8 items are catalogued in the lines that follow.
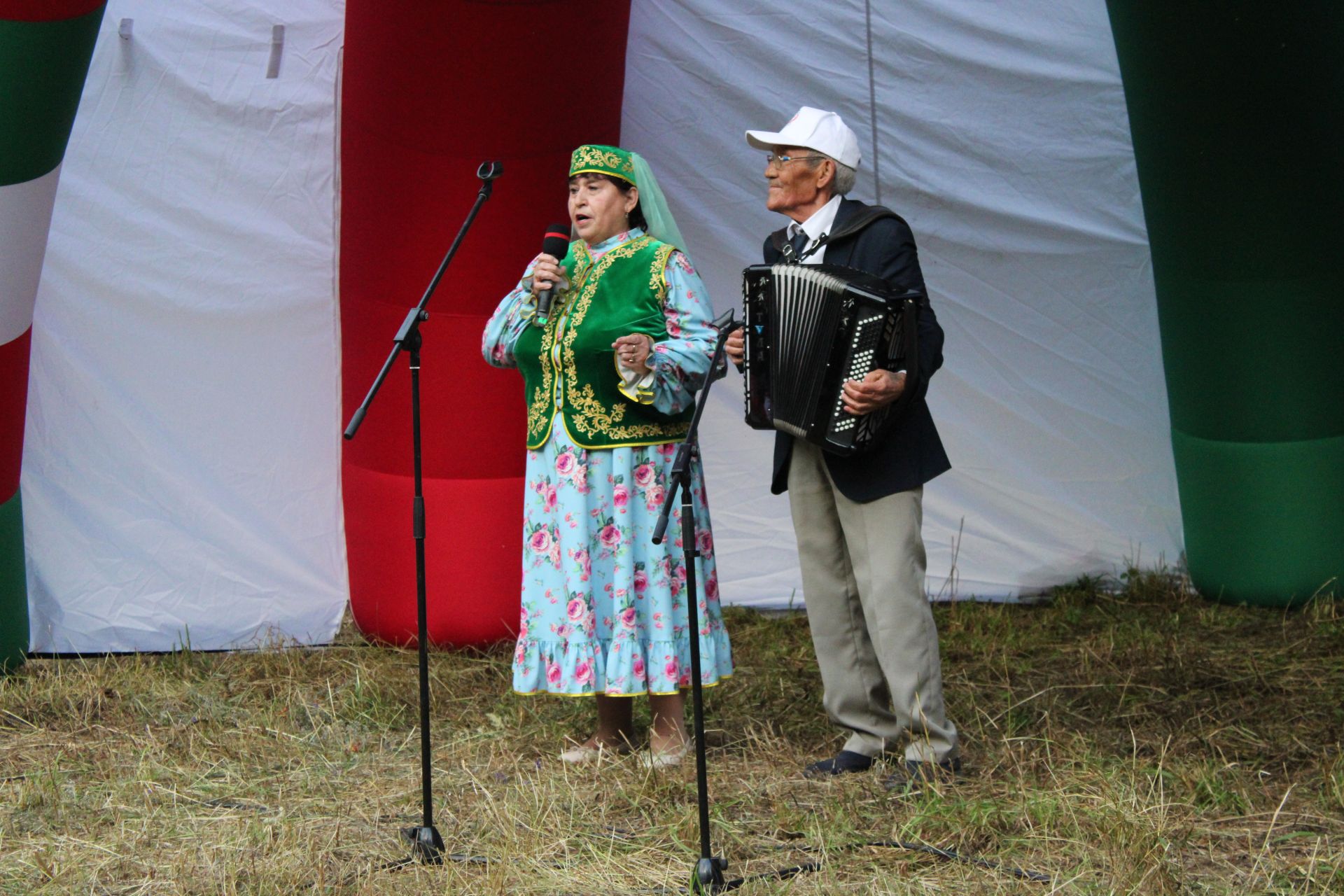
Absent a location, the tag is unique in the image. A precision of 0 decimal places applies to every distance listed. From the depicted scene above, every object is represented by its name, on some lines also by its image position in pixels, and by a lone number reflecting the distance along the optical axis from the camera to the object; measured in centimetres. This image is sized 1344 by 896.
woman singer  720
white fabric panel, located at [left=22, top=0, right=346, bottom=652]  1016
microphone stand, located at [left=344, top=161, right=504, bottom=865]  570
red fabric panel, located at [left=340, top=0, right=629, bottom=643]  878
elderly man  669
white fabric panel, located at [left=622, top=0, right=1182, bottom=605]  1090
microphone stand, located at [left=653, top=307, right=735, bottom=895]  515
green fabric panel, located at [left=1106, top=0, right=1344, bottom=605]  922
